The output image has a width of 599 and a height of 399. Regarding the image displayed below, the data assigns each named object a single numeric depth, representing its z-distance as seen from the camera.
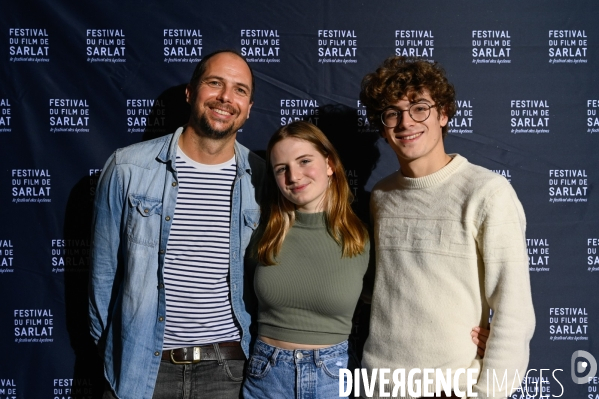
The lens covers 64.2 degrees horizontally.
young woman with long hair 1.71
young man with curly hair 1.55
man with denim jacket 1.82
